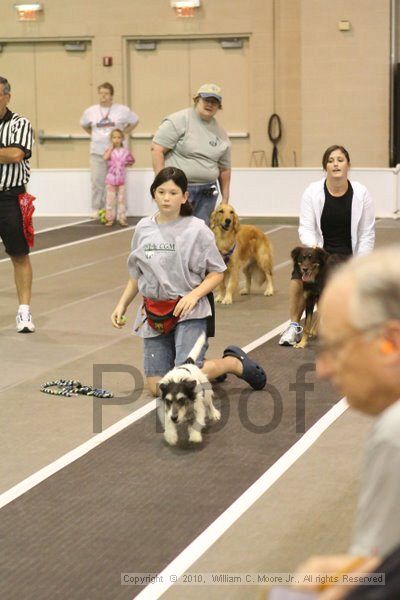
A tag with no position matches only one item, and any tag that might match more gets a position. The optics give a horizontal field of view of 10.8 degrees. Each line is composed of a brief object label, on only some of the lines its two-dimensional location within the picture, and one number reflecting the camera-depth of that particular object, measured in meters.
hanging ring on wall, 34.61
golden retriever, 17.32
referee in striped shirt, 14.71
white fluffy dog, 9.64
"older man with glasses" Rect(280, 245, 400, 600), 3.41
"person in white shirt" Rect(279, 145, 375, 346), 13.82
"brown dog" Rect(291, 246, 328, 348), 13.74
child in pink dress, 28.08
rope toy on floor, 11.73
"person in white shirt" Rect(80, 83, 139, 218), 29.36
